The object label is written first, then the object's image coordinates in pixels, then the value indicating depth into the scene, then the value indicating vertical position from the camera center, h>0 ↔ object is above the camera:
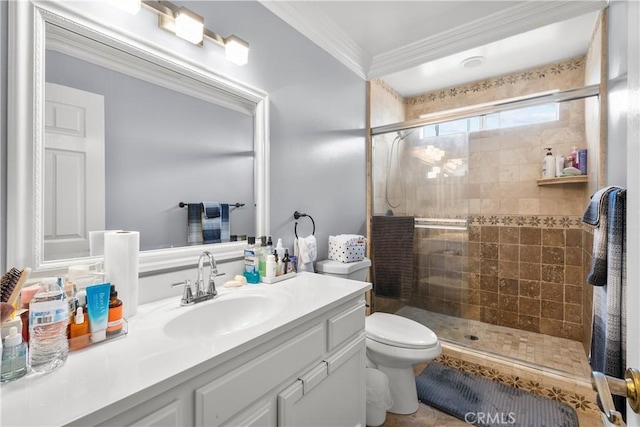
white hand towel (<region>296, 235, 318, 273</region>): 1.79 -0.24
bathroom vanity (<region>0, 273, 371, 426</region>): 0.58 -0.39
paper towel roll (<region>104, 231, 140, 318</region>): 0.96 -0.16
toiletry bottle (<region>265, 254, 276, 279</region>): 1.47 -0.27
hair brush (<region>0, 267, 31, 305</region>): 0.69 -0.17
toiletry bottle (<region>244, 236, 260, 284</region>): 1.46 -0.26
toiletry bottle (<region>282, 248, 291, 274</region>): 1.55 -0.26
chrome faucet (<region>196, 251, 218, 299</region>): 1.21 -0.28
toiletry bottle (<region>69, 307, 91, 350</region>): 0.76 -0.31
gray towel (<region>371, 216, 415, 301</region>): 2.39 -0.36
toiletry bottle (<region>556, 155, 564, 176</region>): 2.49 +0.40
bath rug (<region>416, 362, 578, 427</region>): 1.67 -1.17
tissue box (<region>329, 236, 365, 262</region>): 2.01 -0.25
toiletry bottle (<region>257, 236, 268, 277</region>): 1.49 -0.24
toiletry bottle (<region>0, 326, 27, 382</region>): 0.61 -0.30
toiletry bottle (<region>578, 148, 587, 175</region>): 2.38 +0.42
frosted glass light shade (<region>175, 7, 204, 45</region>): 1.22 +0.80
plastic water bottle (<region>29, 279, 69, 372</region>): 0.66 -0.27
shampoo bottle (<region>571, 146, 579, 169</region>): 2.42 +0.45
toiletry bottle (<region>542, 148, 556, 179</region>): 2.53 +0.40
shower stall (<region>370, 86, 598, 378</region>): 2.31 -0.10
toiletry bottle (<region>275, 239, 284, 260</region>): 1.55 -0.19
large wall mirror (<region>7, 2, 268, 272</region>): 0.89 +0.28
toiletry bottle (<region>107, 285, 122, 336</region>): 0.83 -0.29
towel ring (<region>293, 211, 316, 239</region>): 1.86 -0.02
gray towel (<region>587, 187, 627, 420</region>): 1.03 -0.25
